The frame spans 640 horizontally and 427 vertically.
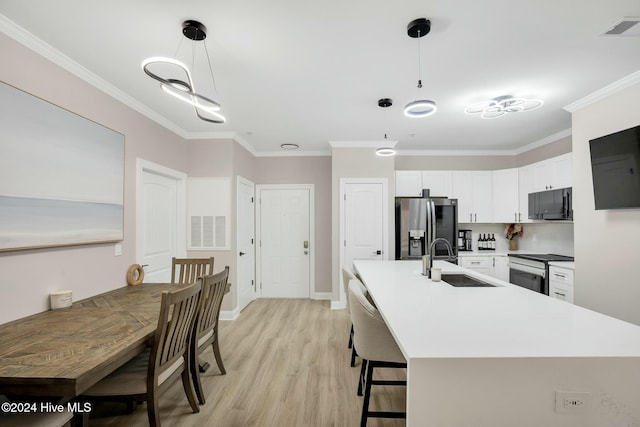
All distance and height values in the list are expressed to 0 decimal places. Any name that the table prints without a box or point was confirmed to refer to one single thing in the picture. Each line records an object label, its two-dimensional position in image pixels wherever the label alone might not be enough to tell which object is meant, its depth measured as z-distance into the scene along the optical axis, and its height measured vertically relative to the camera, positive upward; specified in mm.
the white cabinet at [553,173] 3779 +641
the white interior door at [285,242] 5387 -377
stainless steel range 3826 -690
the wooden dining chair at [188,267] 3201 -497
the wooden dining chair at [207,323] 2240 -834
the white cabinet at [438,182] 4918 +641
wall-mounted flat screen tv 2375 +432
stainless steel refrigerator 4516 -96
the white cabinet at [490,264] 4656 -692
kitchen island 1126 -624
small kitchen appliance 5082 -353
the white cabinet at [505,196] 4723 +402
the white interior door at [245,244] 4500 -363
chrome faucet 2658 -383
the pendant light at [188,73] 1651 +857
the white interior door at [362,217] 4629 +60
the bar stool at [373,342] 1810 -743
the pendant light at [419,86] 1838 +1047
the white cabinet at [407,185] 4895 +593
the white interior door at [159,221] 3266 +10
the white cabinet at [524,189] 4453 +477
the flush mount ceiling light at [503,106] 2779 +1102
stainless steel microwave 3715 +209
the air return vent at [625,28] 1791 +1210
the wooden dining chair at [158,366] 1683 -906
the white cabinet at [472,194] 4906 +441
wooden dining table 1206 -629
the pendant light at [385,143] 3064 +1214
